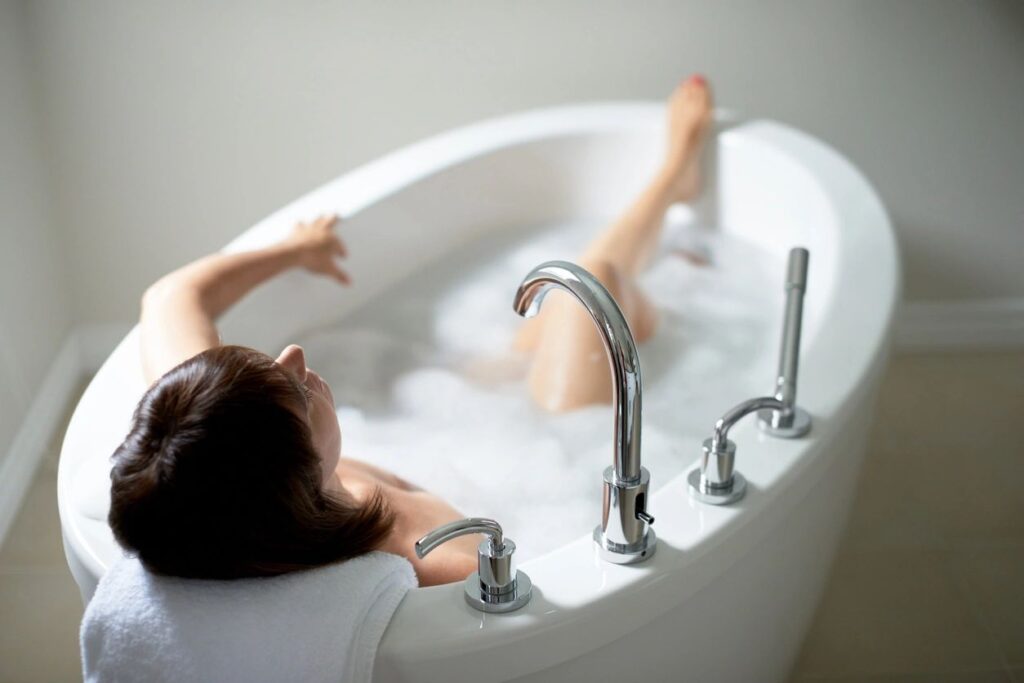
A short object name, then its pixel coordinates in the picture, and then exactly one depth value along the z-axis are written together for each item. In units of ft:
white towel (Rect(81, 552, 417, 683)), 3.08
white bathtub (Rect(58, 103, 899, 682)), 3.39
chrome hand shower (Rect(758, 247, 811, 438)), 4.09
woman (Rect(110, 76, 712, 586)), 2.99
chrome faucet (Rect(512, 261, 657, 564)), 3.16
